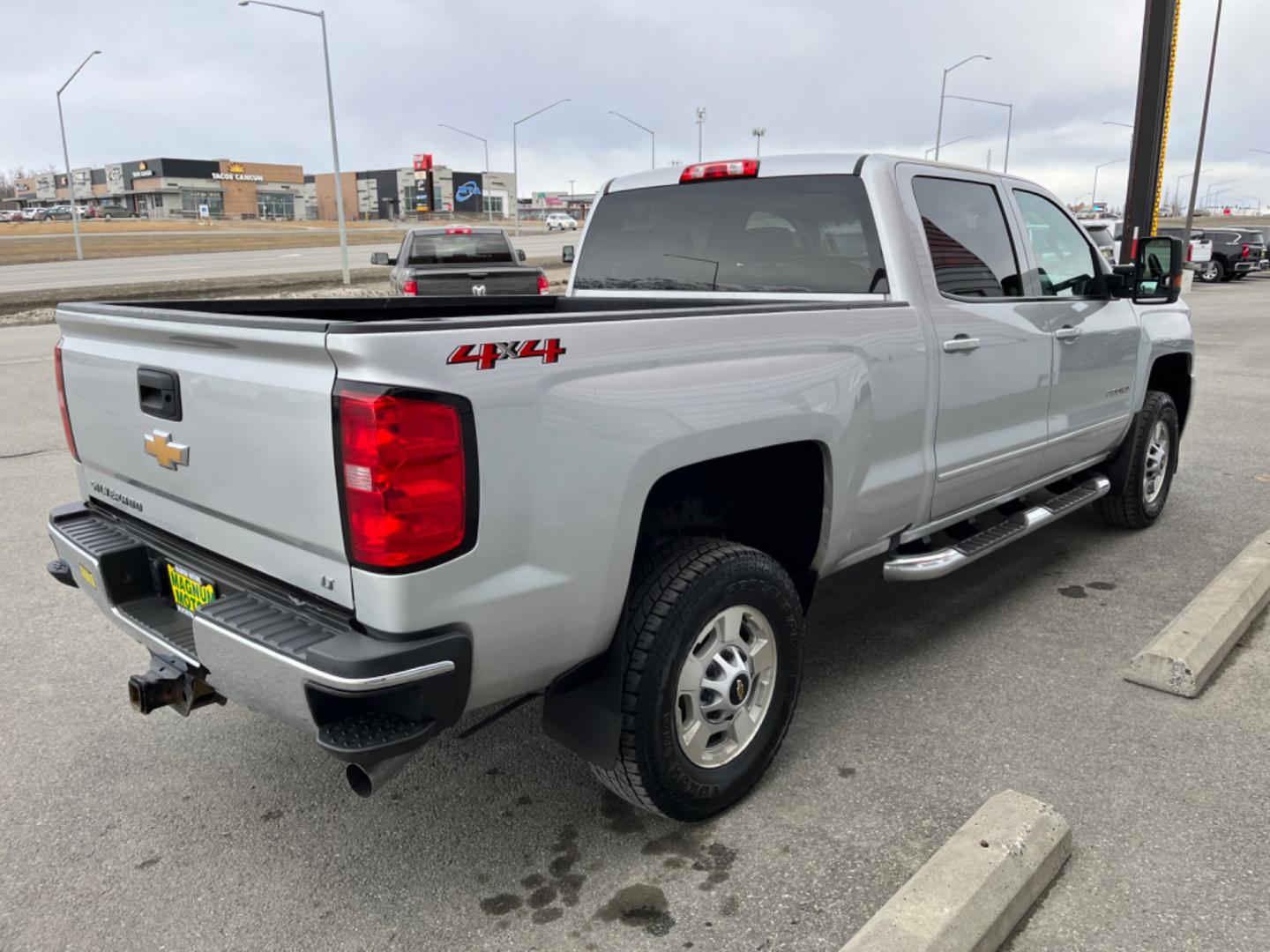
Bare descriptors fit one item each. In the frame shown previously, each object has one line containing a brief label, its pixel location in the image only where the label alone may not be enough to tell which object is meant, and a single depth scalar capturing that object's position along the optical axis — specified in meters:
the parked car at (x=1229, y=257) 32.44
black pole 14.18
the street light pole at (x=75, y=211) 33.12
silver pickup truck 2.17
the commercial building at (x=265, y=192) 106.12
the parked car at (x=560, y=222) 69.25
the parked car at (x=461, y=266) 12.54
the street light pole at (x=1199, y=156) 30.80
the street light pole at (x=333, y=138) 25.41
